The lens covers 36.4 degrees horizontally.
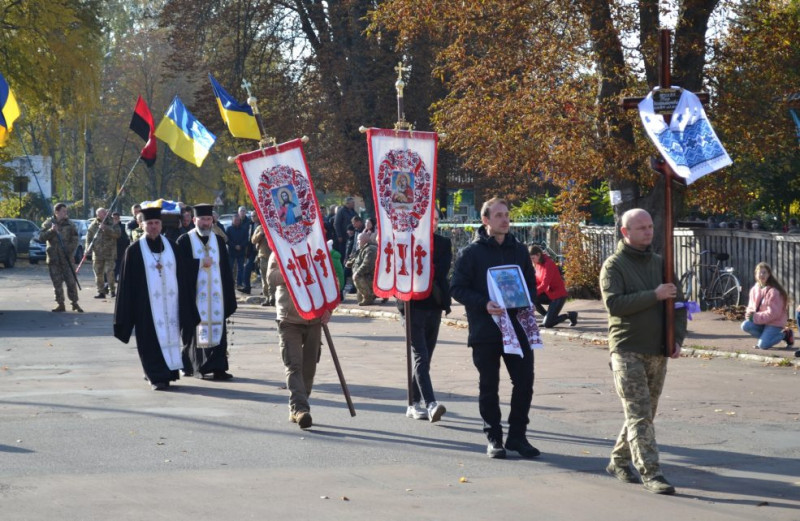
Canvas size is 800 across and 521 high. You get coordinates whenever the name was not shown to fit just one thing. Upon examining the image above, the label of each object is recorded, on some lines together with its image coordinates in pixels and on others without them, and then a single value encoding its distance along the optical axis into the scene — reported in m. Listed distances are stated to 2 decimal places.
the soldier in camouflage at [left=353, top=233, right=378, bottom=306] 23.67
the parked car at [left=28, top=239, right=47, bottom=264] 43.22
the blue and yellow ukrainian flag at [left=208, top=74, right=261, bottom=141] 16.58
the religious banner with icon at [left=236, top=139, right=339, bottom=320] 10.07
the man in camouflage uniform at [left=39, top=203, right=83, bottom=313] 22.56
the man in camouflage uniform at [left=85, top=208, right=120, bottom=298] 25.08
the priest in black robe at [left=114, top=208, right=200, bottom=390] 12.67
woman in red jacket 18.77
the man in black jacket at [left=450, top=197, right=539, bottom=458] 8.61
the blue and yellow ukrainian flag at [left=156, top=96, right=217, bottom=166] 21.83
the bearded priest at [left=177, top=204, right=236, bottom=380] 13.20
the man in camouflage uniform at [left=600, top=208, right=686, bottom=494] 7.46
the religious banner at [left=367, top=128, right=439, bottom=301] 10.53
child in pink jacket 15.52
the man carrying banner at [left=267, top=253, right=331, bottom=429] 9.92
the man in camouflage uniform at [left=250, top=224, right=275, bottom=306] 21.14
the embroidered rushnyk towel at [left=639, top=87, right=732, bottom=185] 8.08
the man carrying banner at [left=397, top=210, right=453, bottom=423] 10.15
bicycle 20.08
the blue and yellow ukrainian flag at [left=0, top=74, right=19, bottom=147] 19.25
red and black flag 23.03
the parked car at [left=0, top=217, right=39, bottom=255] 45.00
